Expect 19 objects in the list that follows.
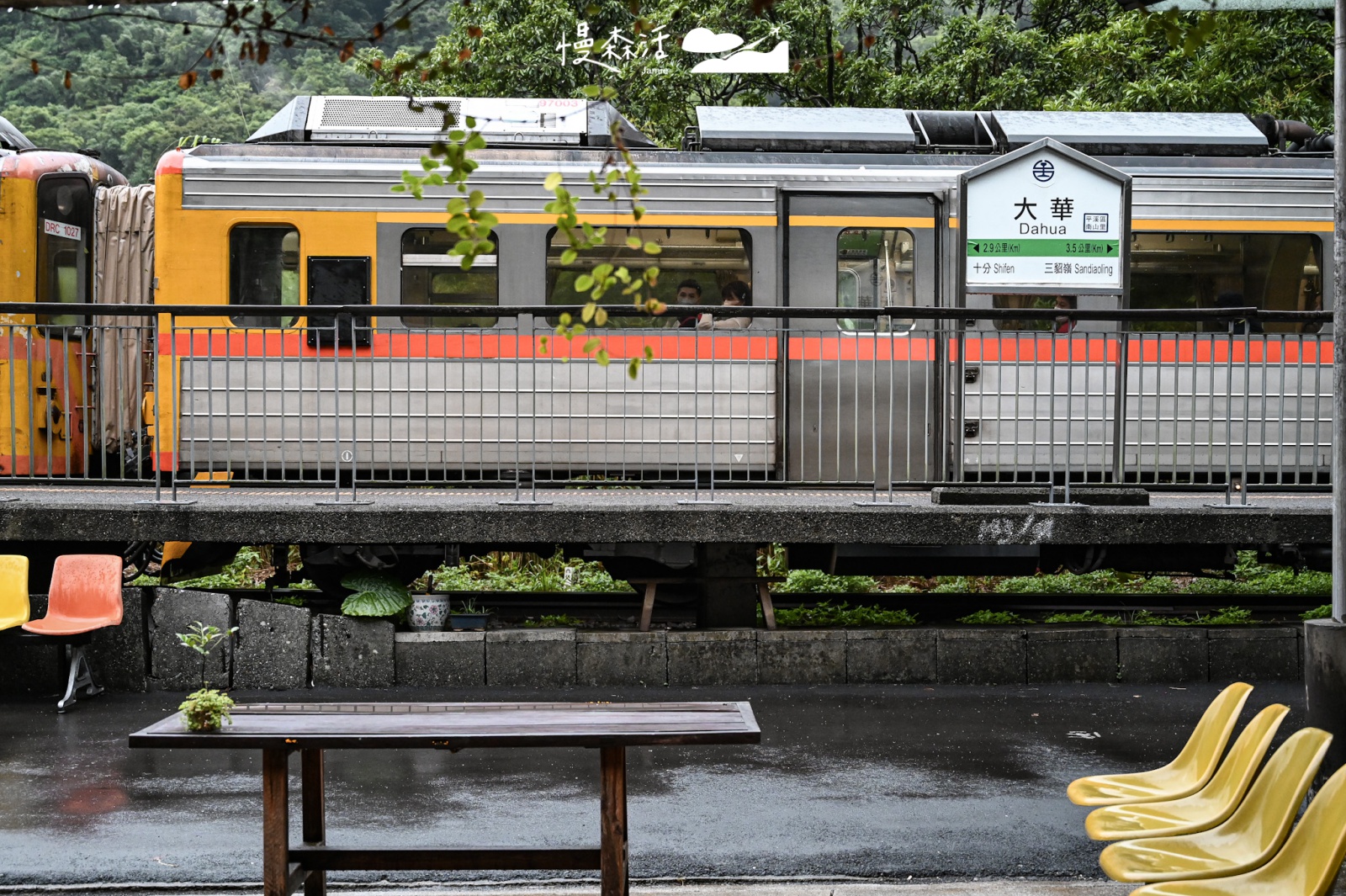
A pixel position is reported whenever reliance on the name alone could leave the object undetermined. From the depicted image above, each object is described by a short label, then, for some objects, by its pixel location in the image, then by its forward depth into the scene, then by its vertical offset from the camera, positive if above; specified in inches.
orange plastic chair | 337.7 -48.6
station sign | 350.3 +48.9
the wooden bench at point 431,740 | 176.6 -45.9
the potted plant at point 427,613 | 359.9 -56.7
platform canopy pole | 226.2 +11.6
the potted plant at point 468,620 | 365.4 -59.4
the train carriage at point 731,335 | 378.9 +26.5
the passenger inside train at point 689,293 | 414.0 +35.9
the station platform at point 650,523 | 342.3 -30.2
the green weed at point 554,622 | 393.7 -65.4
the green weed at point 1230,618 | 416.5 -67.1
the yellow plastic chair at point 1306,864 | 139.8 -50.0
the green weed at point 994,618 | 406.7 -65.7
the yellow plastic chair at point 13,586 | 335.6 -46.7
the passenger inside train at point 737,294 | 418.0 +35.8
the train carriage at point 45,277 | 395.5 +41.7
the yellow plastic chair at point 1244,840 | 156.3 -54.3
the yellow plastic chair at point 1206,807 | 174.6 -54.9
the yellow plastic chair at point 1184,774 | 190.7 -54.7
